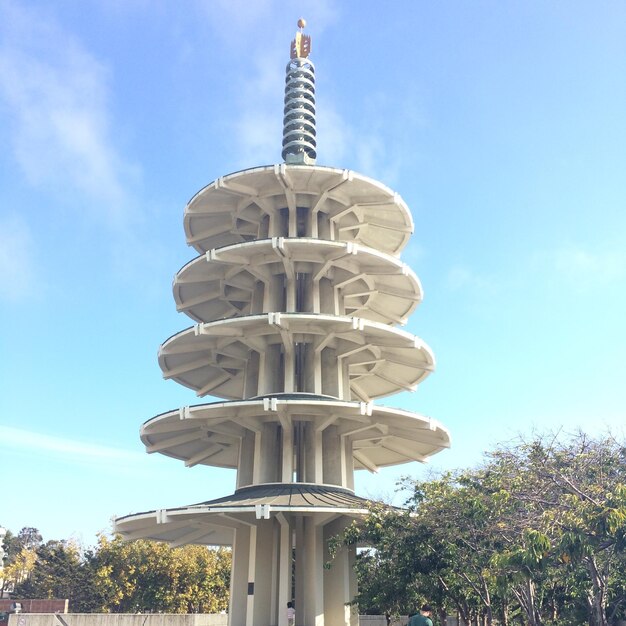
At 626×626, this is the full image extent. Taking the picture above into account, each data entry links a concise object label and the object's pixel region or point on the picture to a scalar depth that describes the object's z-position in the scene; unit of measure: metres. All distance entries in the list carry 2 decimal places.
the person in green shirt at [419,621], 14.57
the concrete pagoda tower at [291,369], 31.69
